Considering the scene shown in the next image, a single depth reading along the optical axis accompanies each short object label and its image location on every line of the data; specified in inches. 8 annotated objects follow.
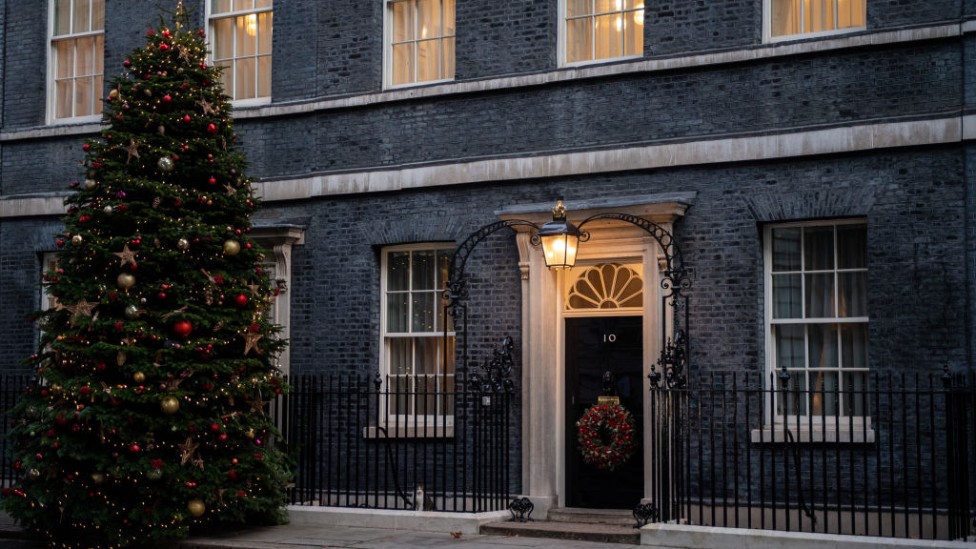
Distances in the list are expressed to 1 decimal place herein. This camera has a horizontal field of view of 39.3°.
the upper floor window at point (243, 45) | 658.8
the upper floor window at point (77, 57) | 708.7
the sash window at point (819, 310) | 511.8
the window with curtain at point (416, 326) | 601.9
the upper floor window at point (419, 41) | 612.7
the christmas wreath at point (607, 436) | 546.0
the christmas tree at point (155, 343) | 499.5
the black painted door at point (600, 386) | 553.6
